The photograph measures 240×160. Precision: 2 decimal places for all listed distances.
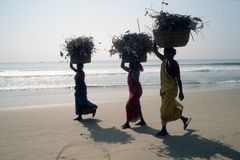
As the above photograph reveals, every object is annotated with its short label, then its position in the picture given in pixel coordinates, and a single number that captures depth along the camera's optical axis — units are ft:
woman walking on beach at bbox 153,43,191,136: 22.17
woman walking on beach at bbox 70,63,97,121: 30.53
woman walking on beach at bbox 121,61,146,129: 26.25
